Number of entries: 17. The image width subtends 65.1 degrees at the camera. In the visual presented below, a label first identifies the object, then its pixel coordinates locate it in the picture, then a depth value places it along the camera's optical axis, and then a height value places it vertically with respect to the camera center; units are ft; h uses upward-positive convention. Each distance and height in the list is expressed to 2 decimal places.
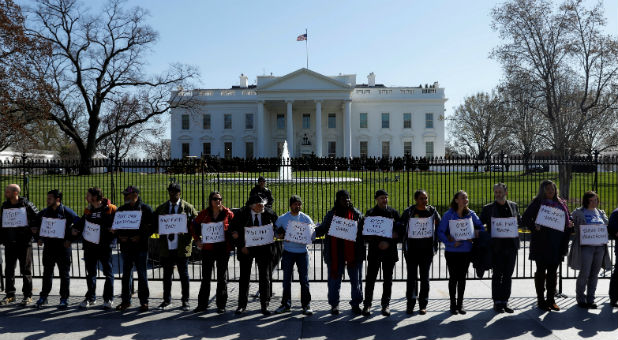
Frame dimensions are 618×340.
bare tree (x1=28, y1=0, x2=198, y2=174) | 127.65 +25.93
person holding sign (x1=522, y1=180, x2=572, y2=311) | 22.08 -3.17
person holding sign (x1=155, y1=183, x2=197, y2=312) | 22.48 -3.32
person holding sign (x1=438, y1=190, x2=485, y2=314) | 21.18 -3.10
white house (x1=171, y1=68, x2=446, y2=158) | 202.28 +19.22
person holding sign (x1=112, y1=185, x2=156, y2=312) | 22.11 -2.96
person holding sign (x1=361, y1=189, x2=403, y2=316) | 21.27 -3.52
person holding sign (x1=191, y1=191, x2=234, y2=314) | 22.02 -3.41
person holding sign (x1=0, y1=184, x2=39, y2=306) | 23.36 -3.01
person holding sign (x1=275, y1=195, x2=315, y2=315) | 21.56 -3.45
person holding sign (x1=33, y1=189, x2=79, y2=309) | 22.70 -3.19
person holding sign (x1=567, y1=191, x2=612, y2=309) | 22.50 -3.90
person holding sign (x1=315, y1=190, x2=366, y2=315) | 21.77 -3.80
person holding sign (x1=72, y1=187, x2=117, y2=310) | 22.36 -3.05
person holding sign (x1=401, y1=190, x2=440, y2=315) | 21.48 -3.36
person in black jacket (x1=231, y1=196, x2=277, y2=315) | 21.93 -3.58
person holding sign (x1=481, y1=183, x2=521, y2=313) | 21.81 -3.55
